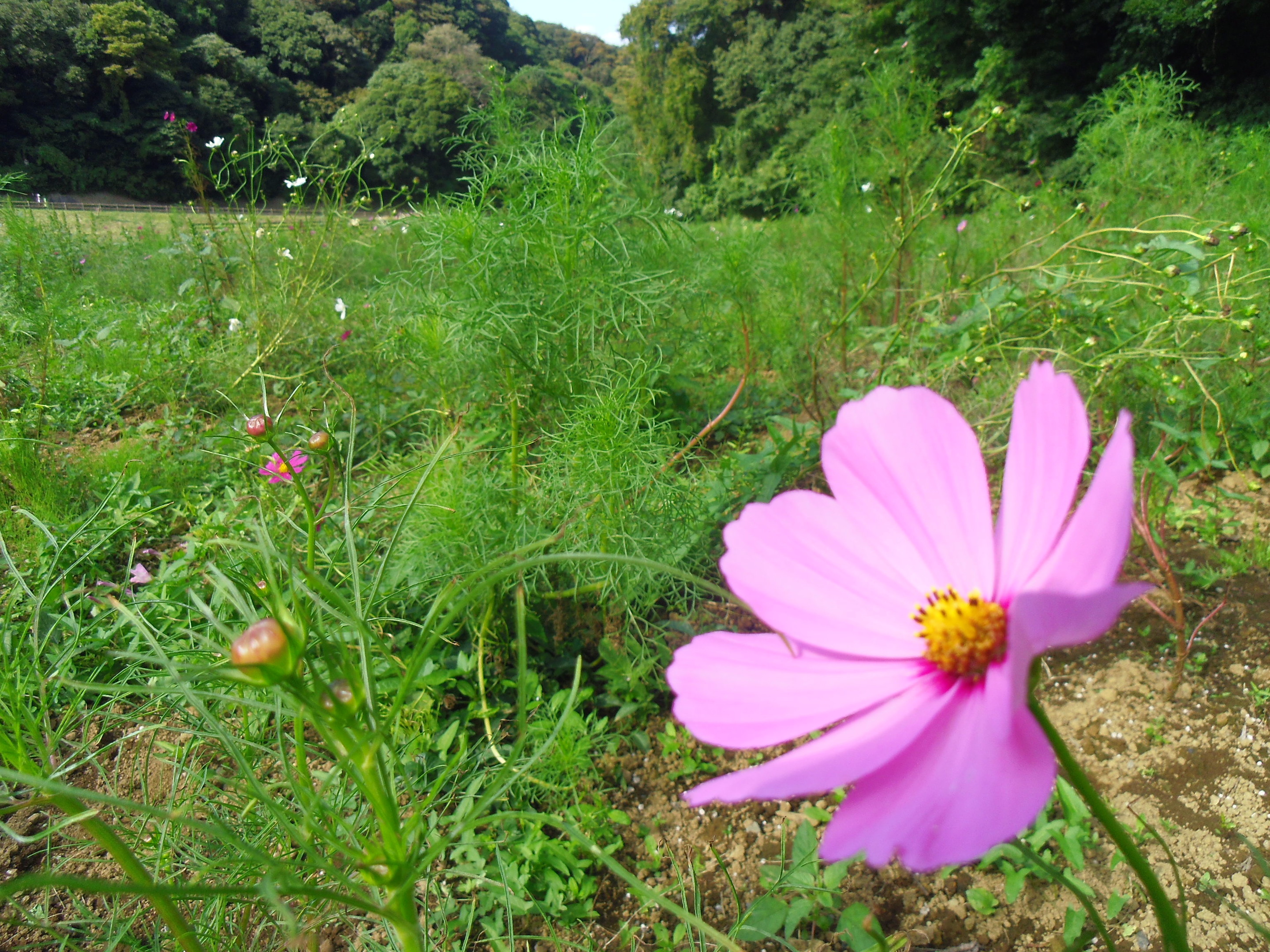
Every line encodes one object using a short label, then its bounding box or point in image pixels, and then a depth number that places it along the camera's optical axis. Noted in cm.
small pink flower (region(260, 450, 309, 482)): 81
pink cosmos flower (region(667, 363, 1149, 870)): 17
